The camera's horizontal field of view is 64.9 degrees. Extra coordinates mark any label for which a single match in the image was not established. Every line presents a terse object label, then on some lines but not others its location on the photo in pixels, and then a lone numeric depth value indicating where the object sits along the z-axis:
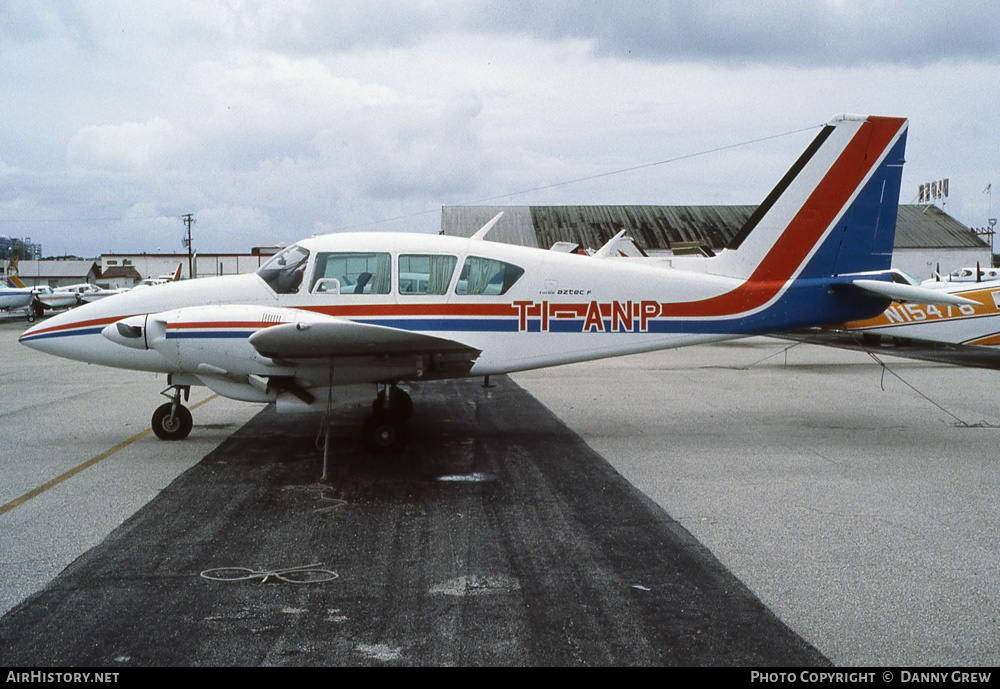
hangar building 49.47
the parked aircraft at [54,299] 43.50
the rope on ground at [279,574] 4.85
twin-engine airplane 8.30
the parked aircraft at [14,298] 40.91
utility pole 81.26
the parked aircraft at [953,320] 16.03
